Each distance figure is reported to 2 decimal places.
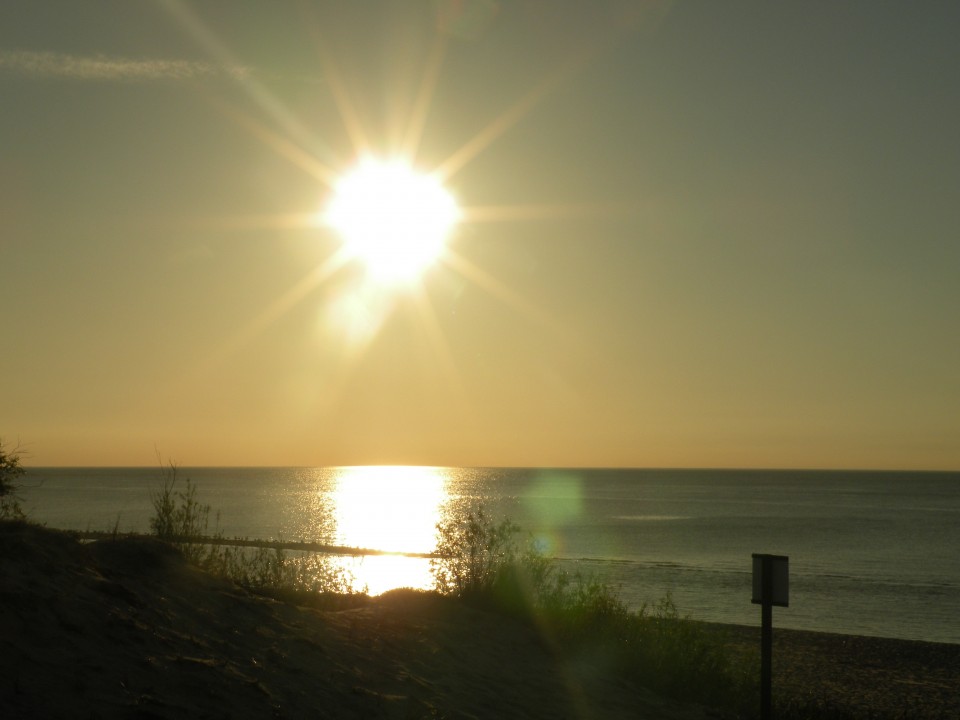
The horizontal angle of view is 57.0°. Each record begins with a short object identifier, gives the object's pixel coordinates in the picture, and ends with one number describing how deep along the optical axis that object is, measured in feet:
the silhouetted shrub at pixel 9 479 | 33.42
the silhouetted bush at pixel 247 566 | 34.78
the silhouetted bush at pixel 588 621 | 38.11
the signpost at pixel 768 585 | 28.99
